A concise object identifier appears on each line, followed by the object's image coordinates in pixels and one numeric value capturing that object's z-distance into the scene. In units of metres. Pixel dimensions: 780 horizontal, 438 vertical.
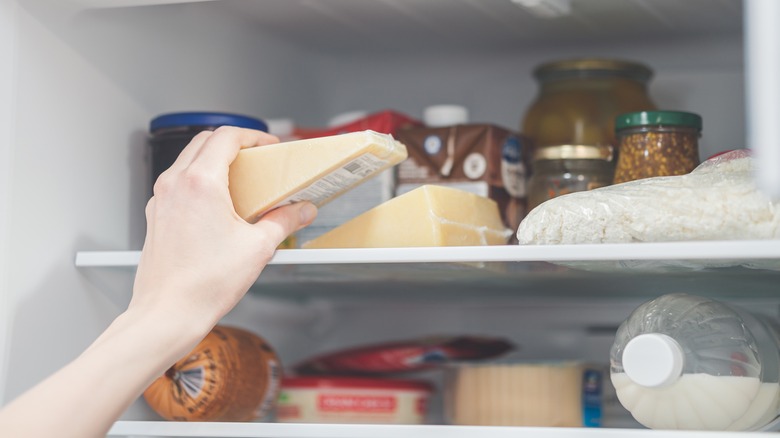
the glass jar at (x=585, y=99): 1.24
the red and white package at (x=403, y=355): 1.40
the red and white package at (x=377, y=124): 1.24
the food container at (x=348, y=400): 1.28
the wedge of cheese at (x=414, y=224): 0.99
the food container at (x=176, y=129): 1.12
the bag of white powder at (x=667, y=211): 0.86
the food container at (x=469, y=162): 1.17
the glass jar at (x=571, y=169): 1.10
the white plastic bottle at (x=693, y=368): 0.86
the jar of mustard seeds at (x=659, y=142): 1.03
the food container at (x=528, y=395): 1.15
